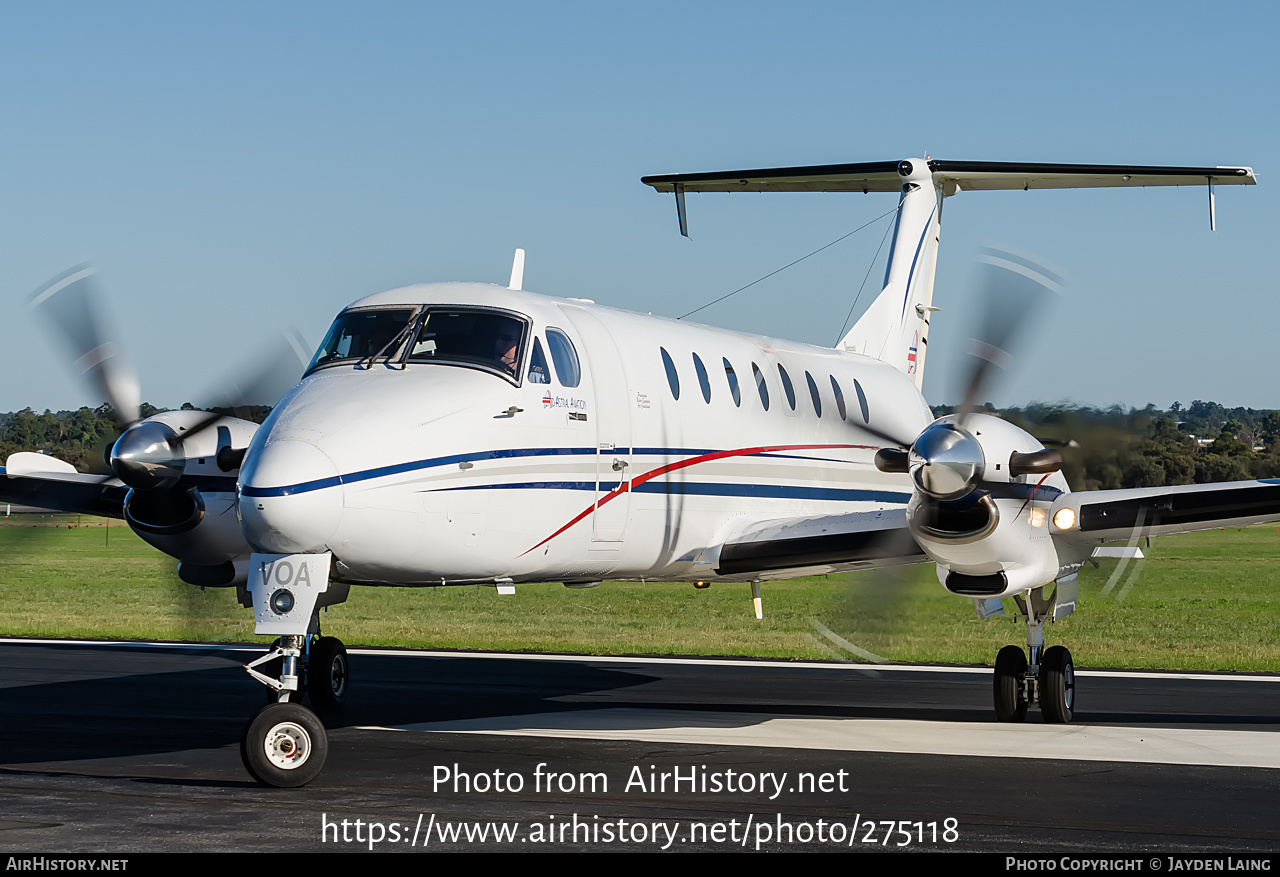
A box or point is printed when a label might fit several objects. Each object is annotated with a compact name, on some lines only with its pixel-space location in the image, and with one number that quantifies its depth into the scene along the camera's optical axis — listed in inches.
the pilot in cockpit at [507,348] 852.0
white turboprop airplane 746.2
